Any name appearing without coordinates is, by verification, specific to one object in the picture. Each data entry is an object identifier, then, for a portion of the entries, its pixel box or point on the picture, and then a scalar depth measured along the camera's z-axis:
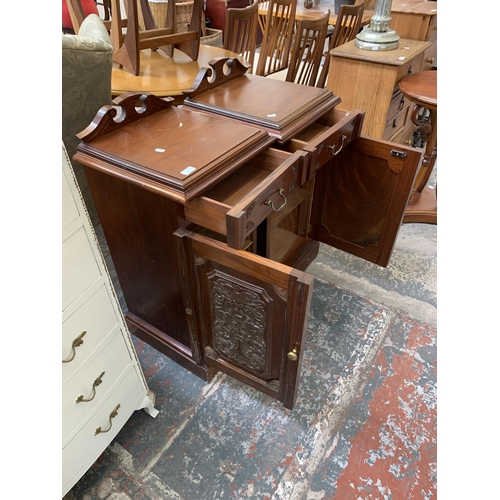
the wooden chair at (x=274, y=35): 2.21
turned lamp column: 1.91
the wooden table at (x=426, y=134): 1.56
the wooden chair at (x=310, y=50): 2.02
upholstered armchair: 1.09
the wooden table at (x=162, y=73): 1.51
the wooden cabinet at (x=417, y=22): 2.10
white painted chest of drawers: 0.67
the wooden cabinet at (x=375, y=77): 1.86
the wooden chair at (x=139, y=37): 1.52
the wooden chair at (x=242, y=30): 1.99
